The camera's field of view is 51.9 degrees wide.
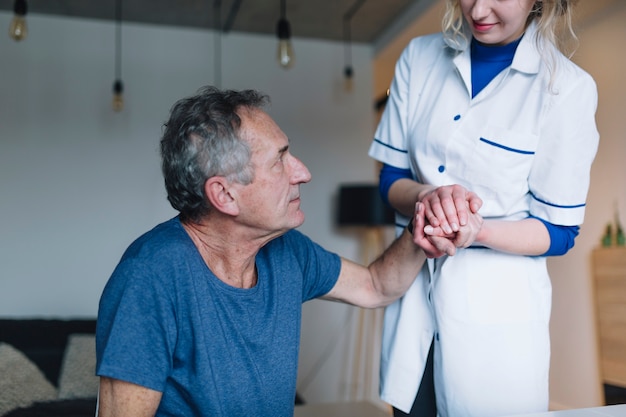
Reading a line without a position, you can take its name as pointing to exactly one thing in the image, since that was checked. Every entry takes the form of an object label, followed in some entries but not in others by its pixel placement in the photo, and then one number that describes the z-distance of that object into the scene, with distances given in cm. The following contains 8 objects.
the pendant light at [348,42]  469
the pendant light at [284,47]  358
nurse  130
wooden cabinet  376
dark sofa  268
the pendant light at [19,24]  340
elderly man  113
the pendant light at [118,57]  442
